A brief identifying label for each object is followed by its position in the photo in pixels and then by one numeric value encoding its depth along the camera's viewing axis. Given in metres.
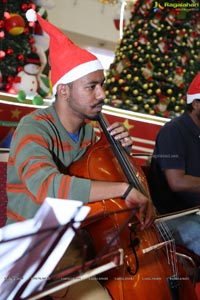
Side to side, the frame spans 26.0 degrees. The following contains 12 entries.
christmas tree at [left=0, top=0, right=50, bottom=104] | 3.62
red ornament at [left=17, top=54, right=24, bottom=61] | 3.79
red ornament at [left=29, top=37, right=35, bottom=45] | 3.84
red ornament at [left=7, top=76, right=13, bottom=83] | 3.80
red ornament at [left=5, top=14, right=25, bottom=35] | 3.56
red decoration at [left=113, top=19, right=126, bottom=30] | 5.55
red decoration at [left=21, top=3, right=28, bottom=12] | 3.60
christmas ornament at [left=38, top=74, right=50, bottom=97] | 4.14
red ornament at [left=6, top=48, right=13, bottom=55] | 3.71
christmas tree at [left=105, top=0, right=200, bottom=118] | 3.92
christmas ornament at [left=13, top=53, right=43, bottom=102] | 3.88
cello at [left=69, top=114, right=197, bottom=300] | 1.13
